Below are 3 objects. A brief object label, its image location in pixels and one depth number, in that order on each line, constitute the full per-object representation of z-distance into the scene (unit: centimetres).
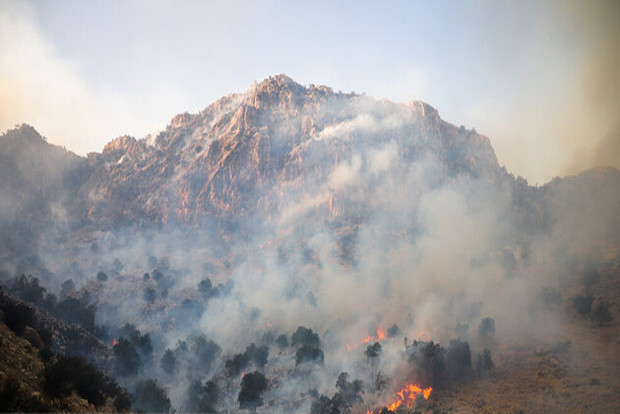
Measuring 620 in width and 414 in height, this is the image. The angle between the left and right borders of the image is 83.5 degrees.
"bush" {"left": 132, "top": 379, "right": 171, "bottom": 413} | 6050
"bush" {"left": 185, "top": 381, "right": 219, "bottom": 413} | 6694
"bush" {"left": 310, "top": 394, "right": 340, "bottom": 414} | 6134
